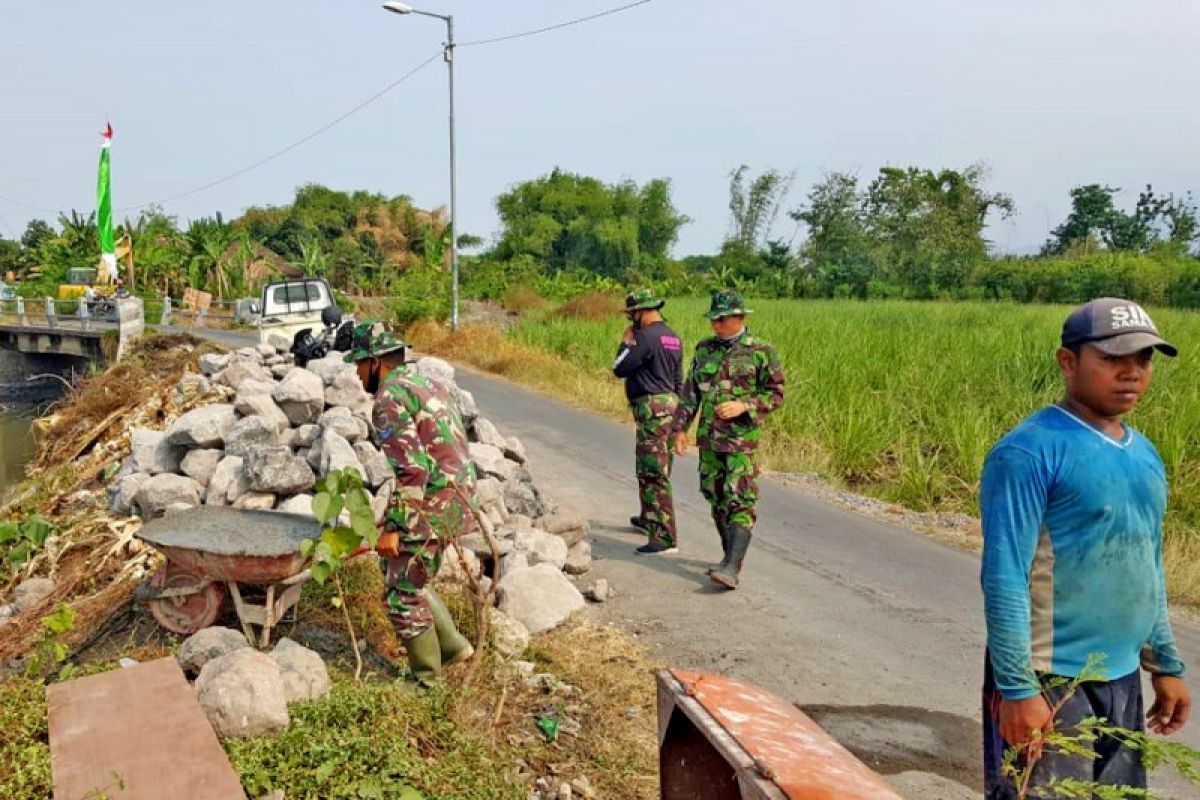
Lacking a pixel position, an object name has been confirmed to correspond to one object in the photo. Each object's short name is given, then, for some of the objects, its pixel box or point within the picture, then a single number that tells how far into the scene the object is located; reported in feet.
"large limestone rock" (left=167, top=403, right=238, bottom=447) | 23.13
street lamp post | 66.13
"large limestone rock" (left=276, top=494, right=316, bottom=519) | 20.12
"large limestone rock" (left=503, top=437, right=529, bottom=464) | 28.30
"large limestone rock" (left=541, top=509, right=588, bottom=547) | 22.24
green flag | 85.20
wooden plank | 10.31
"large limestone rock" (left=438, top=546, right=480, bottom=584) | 19.03
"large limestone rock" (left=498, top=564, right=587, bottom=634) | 17.60
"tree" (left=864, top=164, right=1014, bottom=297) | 117.70
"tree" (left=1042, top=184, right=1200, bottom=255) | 134.31
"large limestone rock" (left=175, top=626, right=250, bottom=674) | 14.15
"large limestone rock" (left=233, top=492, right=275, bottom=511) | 20.62
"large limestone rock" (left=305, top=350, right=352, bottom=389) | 27.81
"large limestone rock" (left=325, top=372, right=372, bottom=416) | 26.63
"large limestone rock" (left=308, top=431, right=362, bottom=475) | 21.65
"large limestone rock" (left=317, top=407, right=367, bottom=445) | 23.59
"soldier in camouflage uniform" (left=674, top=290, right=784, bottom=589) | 19.11
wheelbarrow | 14.87
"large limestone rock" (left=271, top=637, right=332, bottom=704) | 13.00
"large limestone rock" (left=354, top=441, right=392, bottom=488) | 22.38
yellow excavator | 98.36
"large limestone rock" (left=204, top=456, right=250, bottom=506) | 21.06
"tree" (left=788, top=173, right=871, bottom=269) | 132.98
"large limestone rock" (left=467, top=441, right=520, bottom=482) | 24.68
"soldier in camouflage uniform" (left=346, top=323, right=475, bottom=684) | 14.20
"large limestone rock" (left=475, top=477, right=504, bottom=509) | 22.91
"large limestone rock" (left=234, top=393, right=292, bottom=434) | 24.43
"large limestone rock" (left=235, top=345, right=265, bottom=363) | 34.30
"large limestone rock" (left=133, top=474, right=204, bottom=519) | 21.04
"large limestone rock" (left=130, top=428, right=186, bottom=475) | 23.04
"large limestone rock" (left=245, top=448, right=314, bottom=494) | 20.72
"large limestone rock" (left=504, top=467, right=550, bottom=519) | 24.04
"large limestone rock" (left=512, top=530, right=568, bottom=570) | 20.34
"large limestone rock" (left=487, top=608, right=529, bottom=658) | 15.90
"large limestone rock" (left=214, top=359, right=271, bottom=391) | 31.09
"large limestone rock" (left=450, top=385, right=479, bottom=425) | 28.66
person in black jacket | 22.33
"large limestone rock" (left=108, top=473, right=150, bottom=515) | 21.63
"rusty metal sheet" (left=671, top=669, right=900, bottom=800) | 7.20
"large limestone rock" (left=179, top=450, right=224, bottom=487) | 22.50
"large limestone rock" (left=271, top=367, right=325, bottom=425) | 25.67
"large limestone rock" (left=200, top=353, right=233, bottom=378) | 33.27
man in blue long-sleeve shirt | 7.68
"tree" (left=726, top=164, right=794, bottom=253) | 171.01
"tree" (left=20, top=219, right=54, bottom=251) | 178.34
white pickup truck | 51.57
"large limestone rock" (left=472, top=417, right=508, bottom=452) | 27.81
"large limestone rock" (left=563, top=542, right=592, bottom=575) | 21.01
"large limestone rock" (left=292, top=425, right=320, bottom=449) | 23.81
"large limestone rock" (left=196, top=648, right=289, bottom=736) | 11.85
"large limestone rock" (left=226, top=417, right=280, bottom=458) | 22.62
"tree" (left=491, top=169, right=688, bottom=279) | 163.73
